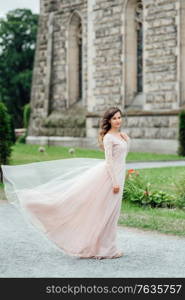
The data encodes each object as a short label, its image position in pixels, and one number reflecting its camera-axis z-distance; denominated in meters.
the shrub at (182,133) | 19.69
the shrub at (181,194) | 9.92
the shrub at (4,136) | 13.59
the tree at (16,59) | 51.81
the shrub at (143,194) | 10.19
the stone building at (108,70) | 21.23
